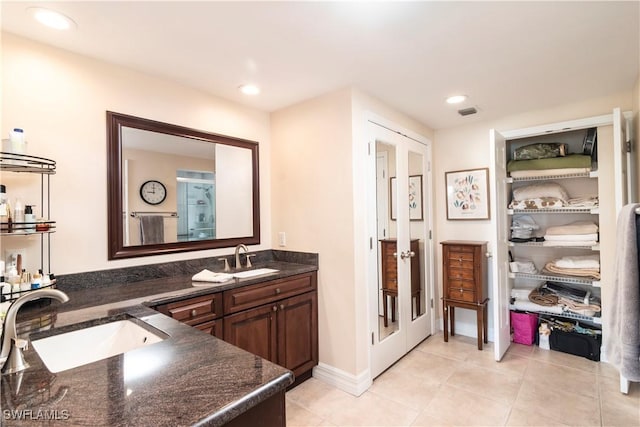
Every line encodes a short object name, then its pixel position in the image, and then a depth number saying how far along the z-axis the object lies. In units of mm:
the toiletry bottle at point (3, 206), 1472
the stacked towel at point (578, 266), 2740
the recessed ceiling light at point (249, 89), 2366
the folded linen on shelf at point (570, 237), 2754
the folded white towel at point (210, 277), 2064
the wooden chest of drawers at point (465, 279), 3047
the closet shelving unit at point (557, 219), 2791
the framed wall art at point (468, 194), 3308
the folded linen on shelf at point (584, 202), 2752
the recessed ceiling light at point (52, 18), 1492
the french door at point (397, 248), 2588
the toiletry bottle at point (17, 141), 1538
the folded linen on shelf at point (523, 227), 3090
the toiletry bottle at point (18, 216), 1539
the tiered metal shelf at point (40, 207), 1513
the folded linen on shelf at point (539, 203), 2883
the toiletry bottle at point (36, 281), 1554
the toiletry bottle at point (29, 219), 1564
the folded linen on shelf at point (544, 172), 2805
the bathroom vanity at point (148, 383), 692
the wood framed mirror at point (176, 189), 2041
